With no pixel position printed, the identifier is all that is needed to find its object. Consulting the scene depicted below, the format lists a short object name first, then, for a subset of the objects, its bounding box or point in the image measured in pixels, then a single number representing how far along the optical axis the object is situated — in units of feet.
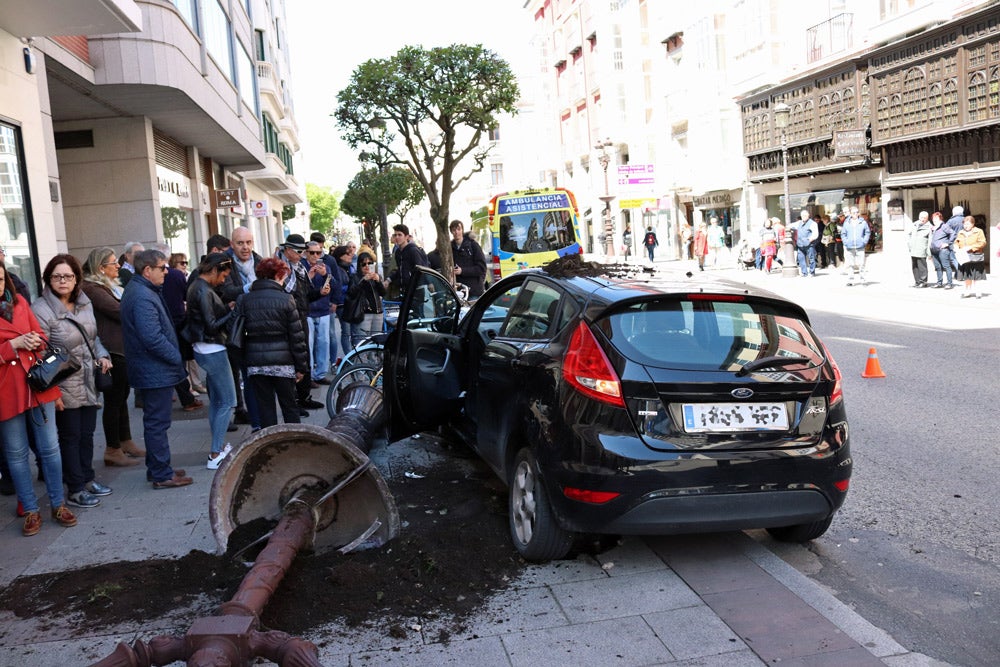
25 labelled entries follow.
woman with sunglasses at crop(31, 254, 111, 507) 19.11
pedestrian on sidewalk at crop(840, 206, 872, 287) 73.26
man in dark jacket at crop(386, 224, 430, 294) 36.44
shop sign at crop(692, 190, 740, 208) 125.49
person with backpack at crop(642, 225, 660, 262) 130.00
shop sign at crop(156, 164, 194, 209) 56.54
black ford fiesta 13.32
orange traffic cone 31.60
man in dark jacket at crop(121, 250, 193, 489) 20.63
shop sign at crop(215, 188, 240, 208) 70.90
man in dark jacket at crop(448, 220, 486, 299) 45.11
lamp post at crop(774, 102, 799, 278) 88.79
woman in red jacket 17.03
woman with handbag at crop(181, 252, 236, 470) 22.86
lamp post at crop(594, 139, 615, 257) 118.93
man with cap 28.99
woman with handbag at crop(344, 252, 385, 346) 34.78
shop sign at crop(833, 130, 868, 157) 88.69
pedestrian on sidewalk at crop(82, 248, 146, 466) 22.77
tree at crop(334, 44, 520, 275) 96.63
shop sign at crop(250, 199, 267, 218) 87.56
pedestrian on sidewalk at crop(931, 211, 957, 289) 63.26
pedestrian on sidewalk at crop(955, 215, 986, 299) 57.77
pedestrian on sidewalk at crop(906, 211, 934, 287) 66.08
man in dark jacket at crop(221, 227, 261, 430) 27.35
